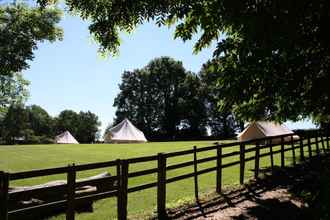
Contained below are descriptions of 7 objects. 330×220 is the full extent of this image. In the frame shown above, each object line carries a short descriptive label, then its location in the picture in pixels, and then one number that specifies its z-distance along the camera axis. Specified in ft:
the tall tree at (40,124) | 413.18
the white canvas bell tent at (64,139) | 256.66
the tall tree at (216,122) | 287.69
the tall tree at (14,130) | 358.84
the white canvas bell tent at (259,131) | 116.67
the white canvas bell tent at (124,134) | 185.80
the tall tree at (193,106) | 283.18
